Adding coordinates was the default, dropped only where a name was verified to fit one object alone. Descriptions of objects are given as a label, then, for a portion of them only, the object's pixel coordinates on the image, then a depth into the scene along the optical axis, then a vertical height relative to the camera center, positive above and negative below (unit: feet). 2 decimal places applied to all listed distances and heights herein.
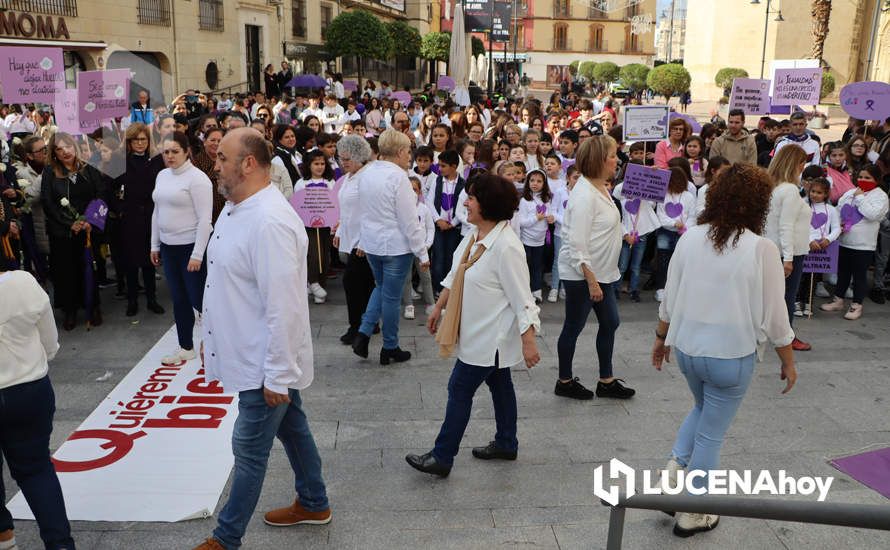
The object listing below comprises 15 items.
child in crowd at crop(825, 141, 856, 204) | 27.40 -2.37
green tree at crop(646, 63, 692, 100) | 130.11 +4.28
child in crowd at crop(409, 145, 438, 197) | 26.37 -2.26
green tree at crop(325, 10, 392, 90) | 110.32 +9.11
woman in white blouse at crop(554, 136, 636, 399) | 16.70 -3.17
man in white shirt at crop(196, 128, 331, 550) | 10.54 -2.95
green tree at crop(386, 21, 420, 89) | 132.82 +10.65
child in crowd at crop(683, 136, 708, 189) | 30.17 -2.04
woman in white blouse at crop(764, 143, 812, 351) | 19.90 -2.69
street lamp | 139.64 +16.66
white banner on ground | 13.37 -7.07
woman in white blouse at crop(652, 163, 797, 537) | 11.78 -3.03
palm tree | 113.39 +12.24
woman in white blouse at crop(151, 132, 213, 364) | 19.60 -3.17
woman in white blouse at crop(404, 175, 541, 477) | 13.48 -3.59
